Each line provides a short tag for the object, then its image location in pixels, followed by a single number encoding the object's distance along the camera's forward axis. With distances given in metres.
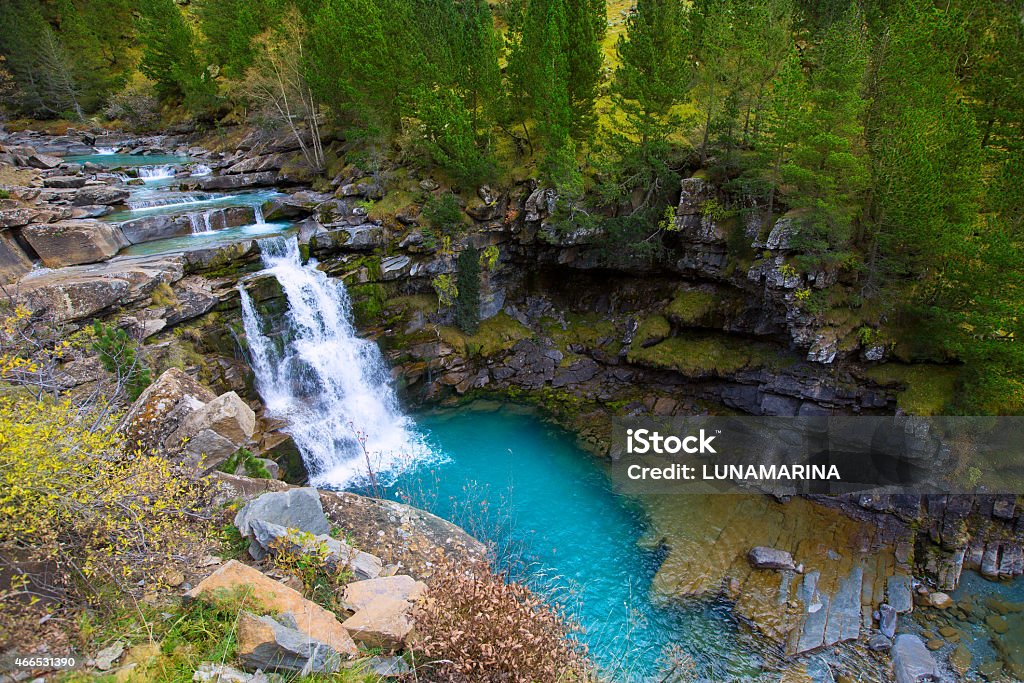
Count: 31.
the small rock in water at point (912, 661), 14.09
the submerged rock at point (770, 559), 17.38
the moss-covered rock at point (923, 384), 19.36
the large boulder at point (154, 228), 22.45
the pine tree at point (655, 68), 22.98
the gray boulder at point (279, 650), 6.00
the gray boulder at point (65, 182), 27.76
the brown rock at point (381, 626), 7.00
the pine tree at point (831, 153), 18.09
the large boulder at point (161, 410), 10.63
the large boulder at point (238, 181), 32.19
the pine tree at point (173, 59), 44.16
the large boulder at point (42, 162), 33.19
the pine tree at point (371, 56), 25.34
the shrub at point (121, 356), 14.59
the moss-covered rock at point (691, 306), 26.03
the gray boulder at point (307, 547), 8.61
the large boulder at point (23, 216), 18.28
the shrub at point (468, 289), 27.42
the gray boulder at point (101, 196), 25.95
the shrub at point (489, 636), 6.25
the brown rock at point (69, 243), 18.80
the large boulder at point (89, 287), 15.94
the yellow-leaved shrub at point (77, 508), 6.41
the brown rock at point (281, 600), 6.66
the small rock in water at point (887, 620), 15.53
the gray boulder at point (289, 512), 9.27
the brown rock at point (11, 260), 17.47
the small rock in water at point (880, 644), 15.09
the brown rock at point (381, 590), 7.82
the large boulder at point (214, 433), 10.75
